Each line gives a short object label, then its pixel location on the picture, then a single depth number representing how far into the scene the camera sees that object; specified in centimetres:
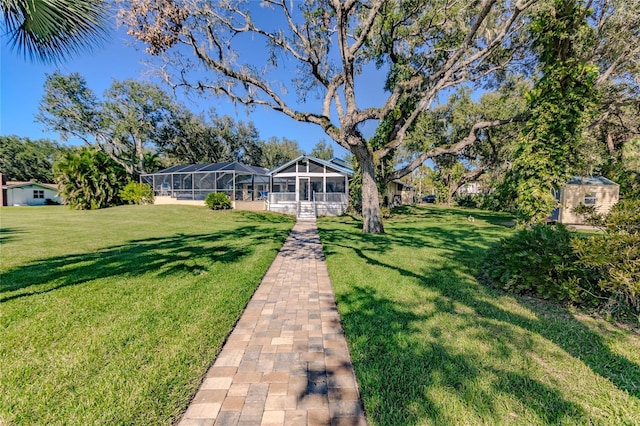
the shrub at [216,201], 1867
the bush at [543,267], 365
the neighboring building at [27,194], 2828
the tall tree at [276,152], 3944
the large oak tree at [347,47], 841
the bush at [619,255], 305
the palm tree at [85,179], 1859
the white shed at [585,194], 1382
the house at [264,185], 1881
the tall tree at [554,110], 848
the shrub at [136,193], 2177
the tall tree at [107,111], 2355
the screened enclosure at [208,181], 2155
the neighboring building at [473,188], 4926
